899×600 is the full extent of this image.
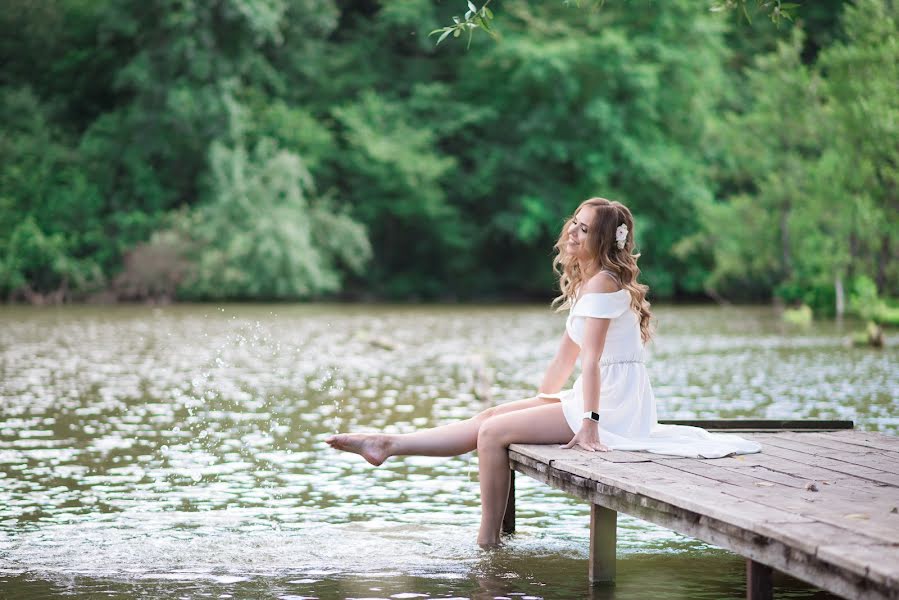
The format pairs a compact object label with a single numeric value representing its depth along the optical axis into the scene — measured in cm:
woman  675
